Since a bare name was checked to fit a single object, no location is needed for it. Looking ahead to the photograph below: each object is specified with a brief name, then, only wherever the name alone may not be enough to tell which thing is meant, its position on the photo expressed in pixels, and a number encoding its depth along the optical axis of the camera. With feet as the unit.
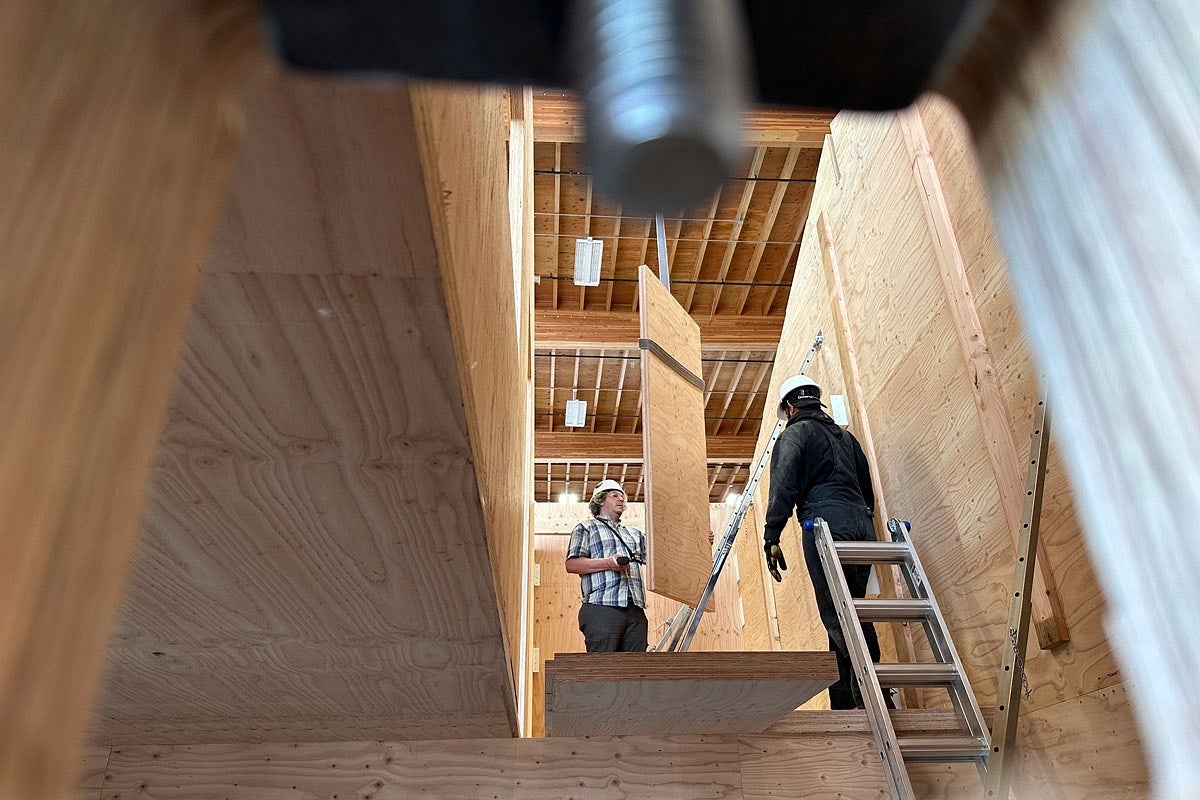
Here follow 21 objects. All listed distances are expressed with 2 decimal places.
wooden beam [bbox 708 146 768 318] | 27.40
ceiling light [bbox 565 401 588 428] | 39.63
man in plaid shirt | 15.14
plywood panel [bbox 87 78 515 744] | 3.09
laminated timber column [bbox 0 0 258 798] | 0.76
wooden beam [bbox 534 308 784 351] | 32.94
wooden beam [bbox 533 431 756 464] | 41.52
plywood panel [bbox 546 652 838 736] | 7.92
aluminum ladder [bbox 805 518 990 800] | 9.22
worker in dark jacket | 12.69
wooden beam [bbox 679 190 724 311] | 29.84
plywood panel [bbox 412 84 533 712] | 3.37
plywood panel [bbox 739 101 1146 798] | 8.48
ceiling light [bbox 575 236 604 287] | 27.86
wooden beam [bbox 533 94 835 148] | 22.08
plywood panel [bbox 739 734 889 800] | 9.32
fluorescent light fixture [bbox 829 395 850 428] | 15.11
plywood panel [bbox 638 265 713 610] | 13.29
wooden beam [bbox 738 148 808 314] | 27.40
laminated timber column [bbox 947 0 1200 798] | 0.83
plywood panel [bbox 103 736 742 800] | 9.26
